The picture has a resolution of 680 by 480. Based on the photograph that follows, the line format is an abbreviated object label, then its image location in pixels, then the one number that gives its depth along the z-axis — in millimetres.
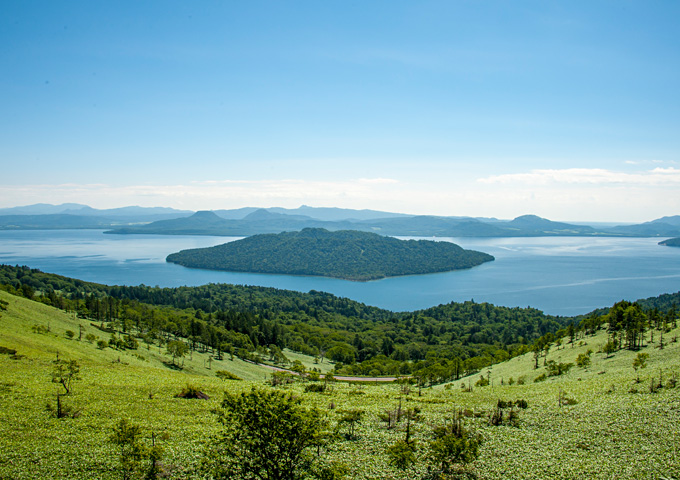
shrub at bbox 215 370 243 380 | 51450
